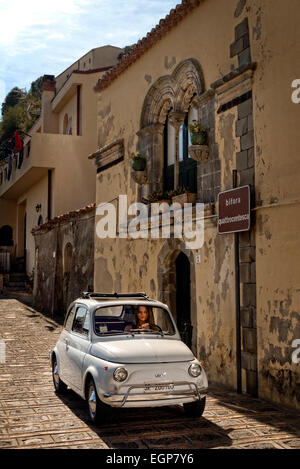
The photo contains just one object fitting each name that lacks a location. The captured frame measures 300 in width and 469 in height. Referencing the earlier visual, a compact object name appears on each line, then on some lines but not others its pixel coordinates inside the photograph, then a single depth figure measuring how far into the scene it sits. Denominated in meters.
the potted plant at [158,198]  11.33
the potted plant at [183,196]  10.28
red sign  8.38
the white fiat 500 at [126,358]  6.14
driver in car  7.44
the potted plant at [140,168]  12.38
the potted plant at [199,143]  9.81
